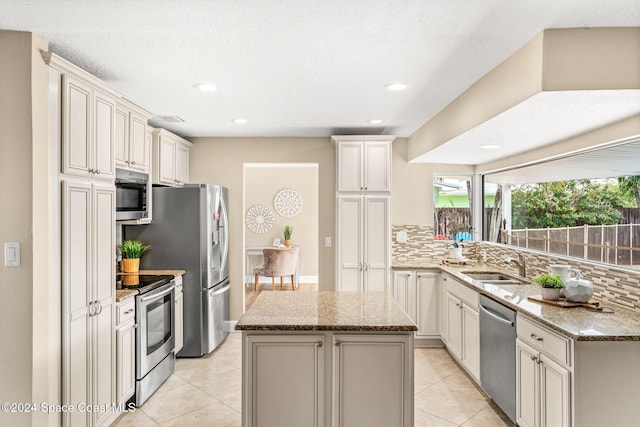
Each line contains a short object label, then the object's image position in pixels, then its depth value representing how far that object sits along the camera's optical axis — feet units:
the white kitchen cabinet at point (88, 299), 7.50
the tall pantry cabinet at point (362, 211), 14.75
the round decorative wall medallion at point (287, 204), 26.89
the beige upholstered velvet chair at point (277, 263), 22.97
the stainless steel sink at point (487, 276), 12.79
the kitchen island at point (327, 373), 7.26
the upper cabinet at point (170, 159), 13.07
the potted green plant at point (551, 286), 8.89
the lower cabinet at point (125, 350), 9.26
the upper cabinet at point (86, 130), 7.50
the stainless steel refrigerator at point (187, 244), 13.41
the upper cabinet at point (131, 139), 10.32
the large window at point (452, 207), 16.31
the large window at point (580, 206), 8.79
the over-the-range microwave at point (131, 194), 10.39
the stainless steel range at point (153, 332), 10.21
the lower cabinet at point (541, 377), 7.00
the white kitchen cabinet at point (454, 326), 12.31
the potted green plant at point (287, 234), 25.82
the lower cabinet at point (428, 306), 14.46
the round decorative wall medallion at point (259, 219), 26.86
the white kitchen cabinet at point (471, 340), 10.87
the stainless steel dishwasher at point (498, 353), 8.90
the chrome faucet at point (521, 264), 11.96
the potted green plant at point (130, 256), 12.11
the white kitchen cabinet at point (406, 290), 14.48
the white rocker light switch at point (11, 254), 6.81
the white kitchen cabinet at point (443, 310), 13.60
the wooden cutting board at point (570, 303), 8.34
